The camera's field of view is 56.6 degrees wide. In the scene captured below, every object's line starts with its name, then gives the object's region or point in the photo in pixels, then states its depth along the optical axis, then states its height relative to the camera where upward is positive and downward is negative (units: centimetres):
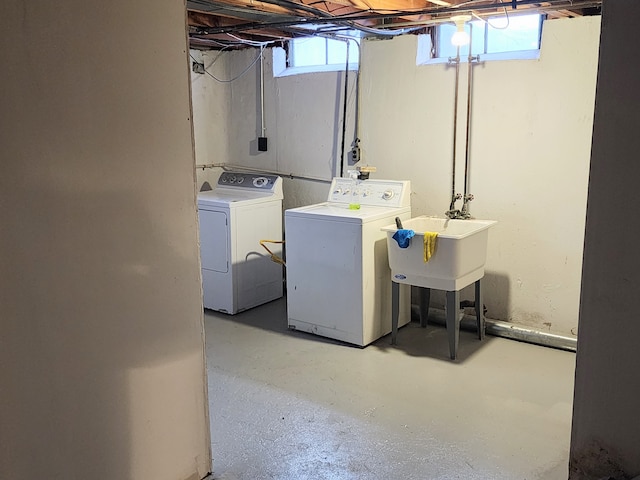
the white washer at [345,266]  351 -82
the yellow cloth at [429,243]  323 -61
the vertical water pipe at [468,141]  362 -8
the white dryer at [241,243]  411 -79
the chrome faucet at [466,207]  370 -49
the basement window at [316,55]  416 +54
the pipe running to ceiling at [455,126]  368 +1
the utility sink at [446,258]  324 -72
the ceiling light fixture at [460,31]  327 +53
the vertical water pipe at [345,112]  418 +12
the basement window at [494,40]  348 +53
